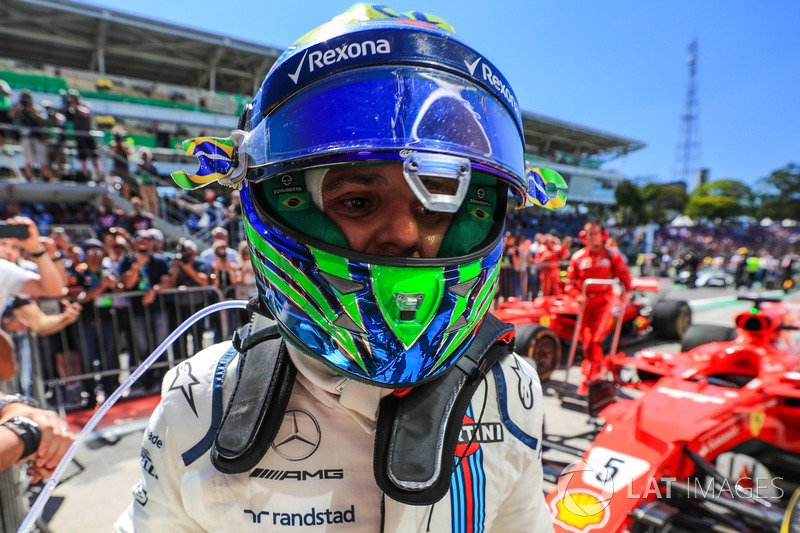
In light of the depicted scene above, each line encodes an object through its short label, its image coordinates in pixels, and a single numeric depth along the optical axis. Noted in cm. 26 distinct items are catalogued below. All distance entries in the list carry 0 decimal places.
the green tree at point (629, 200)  4241
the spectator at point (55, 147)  980
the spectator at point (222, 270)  498
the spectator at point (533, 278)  838
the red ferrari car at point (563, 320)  494
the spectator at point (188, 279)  485
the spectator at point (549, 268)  845
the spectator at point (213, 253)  526
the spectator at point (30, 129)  923
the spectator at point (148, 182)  1070
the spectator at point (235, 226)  884
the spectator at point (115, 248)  491
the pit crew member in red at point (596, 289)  510
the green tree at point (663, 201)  4844
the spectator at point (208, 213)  1009
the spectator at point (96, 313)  438
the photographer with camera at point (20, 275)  214
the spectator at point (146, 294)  462
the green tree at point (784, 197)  5653
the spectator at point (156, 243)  495
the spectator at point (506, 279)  793
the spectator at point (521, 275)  813
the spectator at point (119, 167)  1077
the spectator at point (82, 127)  981
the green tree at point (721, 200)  5203
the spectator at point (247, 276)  509
